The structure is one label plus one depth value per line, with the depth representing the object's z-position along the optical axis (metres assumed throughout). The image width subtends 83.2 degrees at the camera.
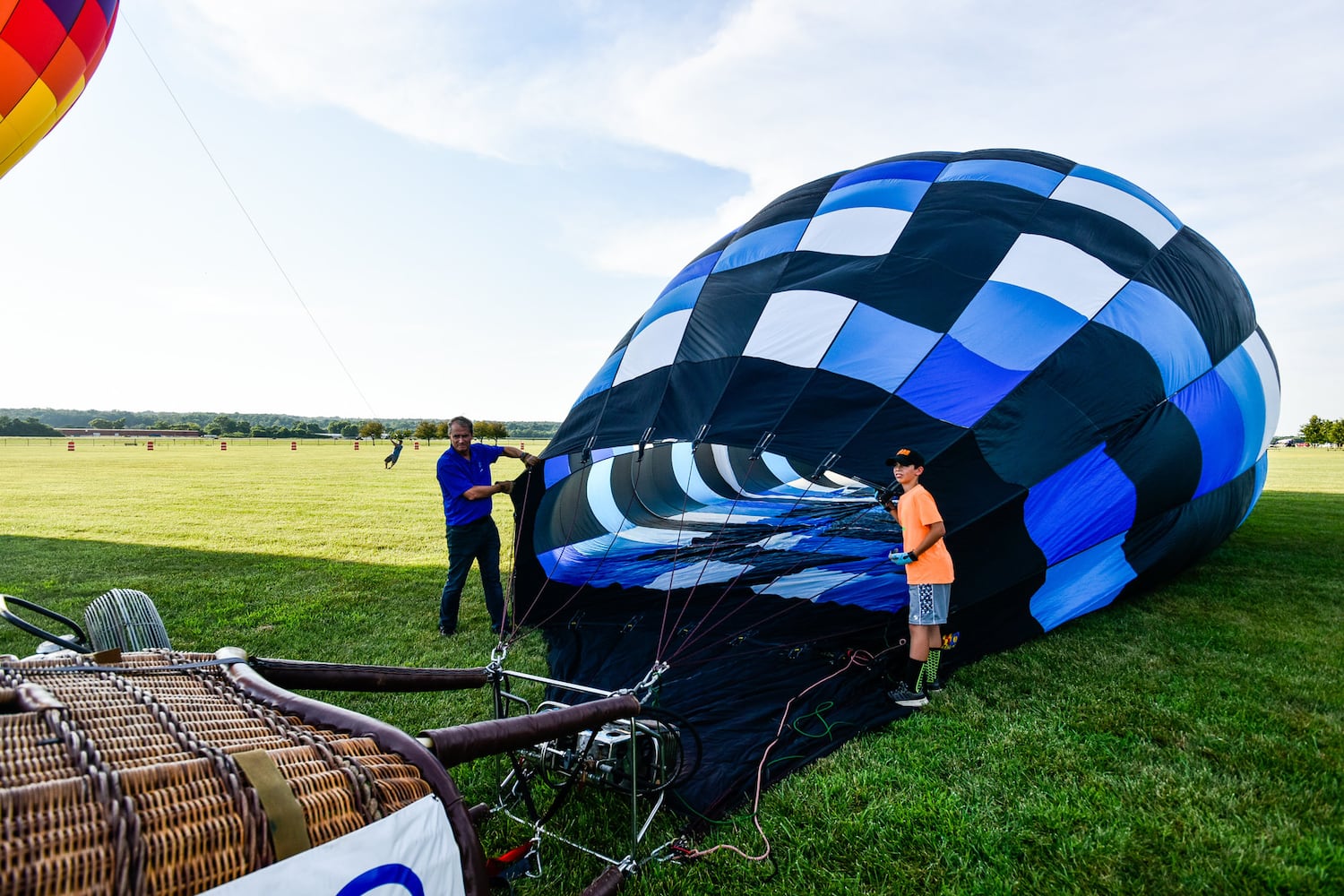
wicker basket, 0.74
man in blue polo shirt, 4.48
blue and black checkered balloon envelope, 3.39
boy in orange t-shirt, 3.13
